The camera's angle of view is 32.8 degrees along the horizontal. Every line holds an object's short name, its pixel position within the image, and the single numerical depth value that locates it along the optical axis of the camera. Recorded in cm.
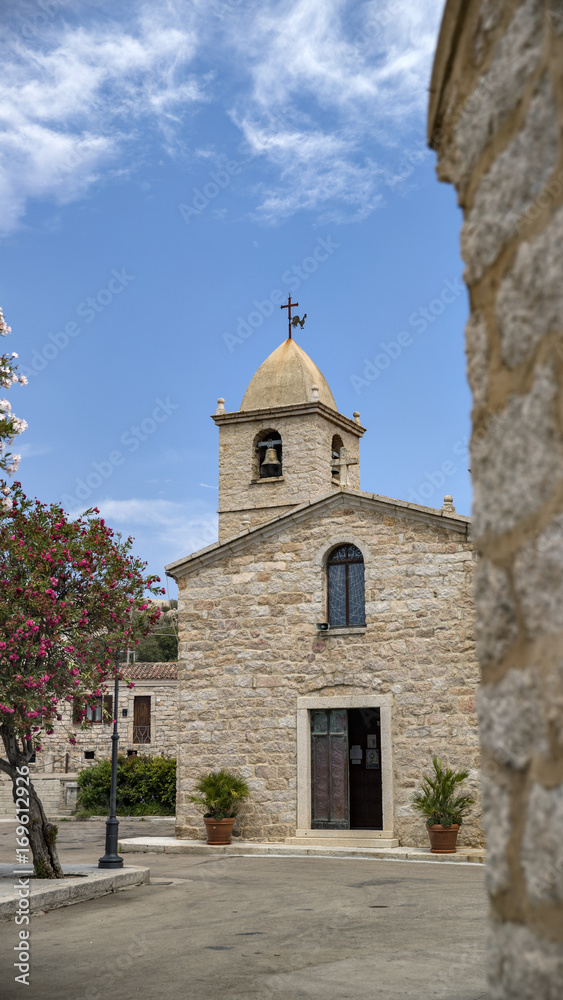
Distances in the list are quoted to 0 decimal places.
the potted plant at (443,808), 1530
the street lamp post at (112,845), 1271
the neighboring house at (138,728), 3459
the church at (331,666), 1634
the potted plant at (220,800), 1702
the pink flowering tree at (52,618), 1117
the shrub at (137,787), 2666
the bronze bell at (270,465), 2609
